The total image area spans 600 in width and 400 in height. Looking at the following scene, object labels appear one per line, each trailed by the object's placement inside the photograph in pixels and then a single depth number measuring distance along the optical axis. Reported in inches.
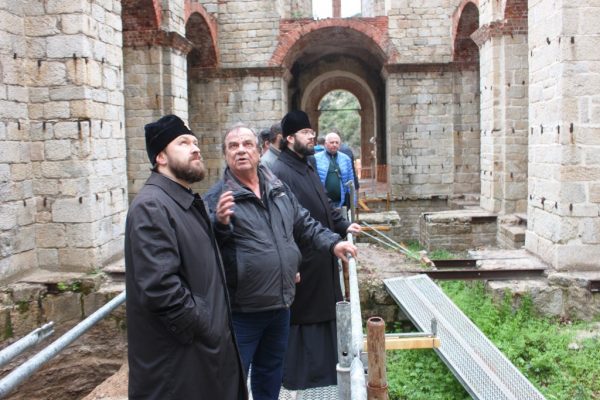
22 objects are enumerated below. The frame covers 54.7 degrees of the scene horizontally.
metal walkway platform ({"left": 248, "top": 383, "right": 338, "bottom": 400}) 176.3
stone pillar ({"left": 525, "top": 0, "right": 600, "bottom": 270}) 250.7
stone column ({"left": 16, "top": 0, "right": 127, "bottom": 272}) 272.1
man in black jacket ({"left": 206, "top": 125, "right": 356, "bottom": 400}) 128.4
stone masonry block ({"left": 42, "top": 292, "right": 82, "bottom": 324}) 265.4
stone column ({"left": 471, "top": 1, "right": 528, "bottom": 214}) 401.7
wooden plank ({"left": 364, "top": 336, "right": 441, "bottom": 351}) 169.3
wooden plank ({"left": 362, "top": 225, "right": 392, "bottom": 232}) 436.8
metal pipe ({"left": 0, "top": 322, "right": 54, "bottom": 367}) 94.7
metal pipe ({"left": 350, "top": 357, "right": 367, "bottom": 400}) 75.4
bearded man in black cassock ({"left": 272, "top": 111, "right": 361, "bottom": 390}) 158.1
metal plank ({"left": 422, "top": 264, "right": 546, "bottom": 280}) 264.2
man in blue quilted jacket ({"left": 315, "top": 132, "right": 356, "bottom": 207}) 282.7
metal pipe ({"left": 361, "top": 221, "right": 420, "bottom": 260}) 317.2
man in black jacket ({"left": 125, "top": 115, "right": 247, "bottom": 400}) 99.3
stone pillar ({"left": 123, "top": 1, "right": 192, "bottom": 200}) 412.8
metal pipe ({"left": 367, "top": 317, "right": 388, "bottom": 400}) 98.3
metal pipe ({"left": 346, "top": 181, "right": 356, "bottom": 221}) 241.0
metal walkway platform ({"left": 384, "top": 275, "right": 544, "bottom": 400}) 178.9
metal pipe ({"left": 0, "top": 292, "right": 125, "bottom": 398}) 82.1
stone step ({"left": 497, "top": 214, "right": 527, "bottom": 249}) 372.2
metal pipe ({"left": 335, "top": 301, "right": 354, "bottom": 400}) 113.6
